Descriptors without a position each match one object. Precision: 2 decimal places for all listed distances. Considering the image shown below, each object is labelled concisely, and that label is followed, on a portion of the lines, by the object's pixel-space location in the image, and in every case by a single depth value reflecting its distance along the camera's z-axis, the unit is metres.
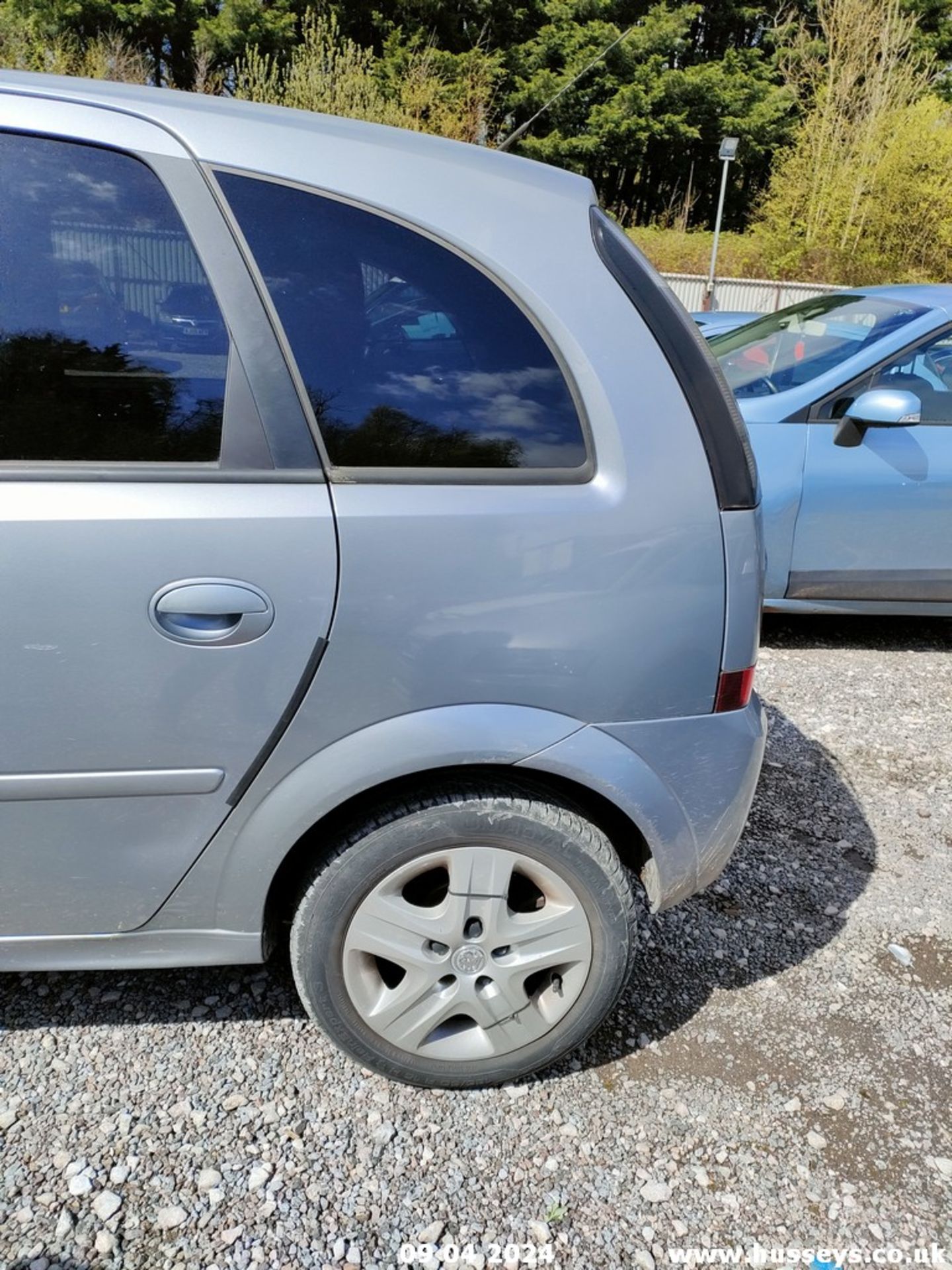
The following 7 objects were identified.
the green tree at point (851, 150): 19.75
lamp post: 14.88
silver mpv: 1.48
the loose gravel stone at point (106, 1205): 1.60
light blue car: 3.95
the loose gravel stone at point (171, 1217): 1.60
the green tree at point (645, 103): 27.67
